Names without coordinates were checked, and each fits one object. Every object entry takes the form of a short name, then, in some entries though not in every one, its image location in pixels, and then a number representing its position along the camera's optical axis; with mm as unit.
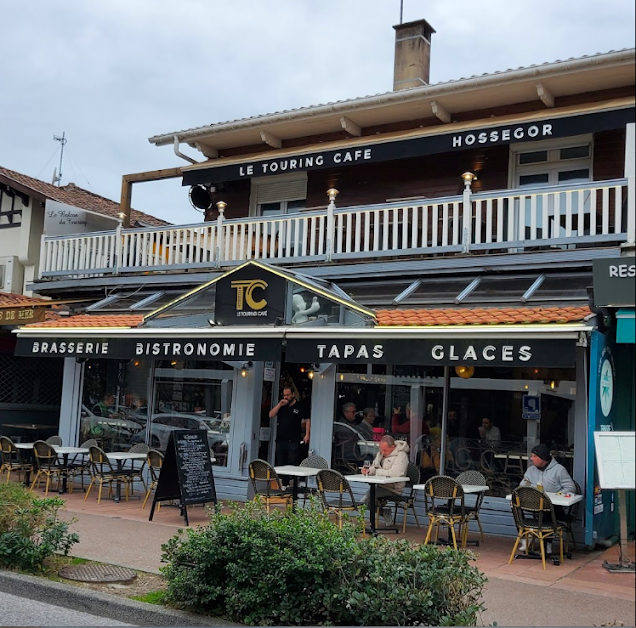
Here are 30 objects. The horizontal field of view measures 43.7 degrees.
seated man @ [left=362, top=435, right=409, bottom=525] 10031
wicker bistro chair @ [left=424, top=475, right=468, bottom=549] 9039
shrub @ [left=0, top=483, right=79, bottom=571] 7332
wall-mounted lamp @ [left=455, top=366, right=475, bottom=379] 10680
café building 9969
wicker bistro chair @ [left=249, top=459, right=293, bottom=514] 10672
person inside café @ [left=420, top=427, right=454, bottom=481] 10848
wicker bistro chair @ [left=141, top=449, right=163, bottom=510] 11753
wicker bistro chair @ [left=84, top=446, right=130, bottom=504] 12102
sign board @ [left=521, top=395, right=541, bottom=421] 10156
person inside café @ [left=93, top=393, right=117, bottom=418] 14141
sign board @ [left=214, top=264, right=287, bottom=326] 10930
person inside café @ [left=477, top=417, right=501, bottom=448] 10430
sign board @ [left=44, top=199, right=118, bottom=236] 16578
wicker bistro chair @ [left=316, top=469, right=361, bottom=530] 9688
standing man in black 13031
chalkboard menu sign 10250
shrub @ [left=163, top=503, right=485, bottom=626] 5398
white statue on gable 10750
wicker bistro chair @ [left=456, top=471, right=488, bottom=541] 9784
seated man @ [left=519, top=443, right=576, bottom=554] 8969
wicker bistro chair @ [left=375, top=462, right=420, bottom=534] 10031
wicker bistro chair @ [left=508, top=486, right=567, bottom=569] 8414
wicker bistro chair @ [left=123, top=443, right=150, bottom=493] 12453
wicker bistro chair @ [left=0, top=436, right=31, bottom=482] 12977
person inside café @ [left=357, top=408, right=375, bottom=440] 11516
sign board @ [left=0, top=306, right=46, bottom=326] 13938
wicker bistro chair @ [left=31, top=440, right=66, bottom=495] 12516
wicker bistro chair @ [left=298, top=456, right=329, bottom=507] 11203
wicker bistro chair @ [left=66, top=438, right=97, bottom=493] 12812
